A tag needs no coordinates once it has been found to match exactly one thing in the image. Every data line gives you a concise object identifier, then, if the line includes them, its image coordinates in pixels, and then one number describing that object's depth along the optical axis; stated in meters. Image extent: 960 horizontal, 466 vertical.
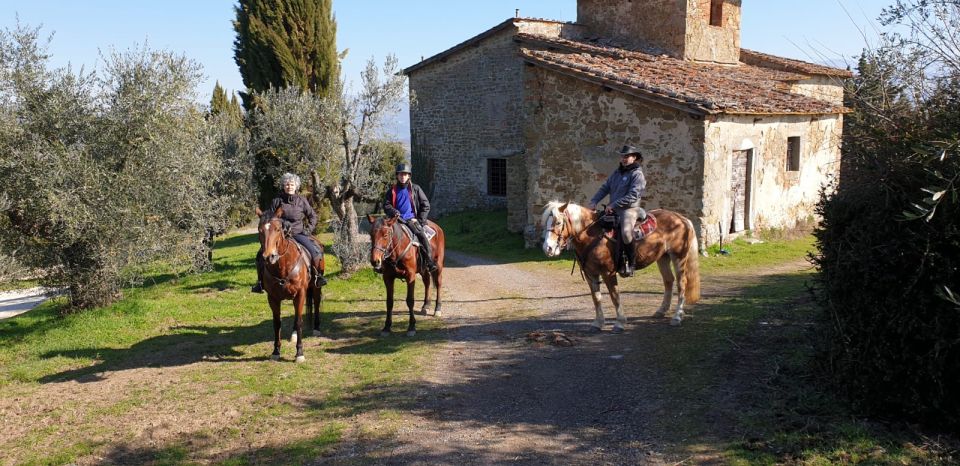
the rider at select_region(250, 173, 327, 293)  10.02
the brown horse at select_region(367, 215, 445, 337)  9.86
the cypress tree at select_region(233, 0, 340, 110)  21.33
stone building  16.23
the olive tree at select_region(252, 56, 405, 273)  15.27
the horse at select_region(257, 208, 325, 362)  8.92
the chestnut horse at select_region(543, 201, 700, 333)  9.64
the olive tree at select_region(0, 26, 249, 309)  11.34
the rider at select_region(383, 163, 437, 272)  11.17
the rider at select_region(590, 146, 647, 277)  9.73
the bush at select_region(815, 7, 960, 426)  5.72
